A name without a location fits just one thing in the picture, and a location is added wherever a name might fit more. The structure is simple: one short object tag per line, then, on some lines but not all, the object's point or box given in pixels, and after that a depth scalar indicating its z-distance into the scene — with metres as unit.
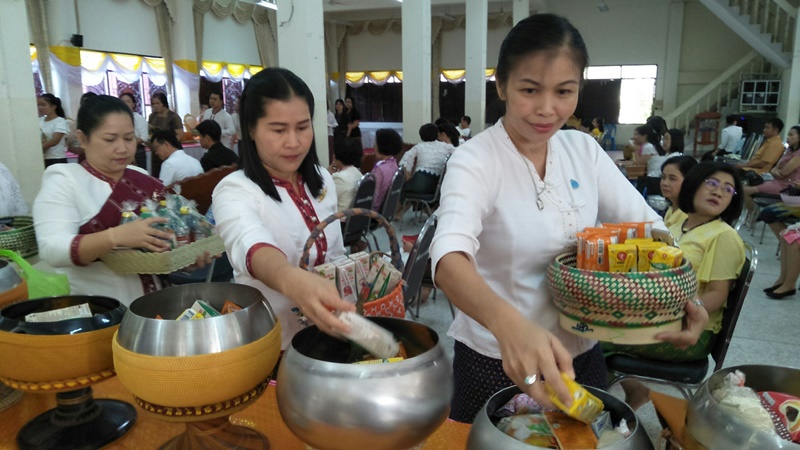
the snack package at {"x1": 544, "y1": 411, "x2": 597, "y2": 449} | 0.62
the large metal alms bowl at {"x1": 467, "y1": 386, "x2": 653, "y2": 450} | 0.59
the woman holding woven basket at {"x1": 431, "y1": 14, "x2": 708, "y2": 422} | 0.97
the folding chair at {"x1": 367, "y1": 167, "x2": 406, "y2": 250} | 4.27
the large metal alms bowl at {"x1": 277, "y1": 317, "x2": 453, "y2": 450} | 0.66
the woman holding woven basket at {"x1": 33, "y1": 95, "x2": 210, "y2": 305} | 1.45
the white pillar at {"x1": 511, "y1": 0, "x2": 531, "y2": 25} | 11.99
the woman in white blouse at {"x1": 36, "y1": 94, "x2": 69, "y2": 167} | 5.68
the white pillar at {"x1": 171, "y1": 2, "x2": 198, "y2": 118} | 11.45
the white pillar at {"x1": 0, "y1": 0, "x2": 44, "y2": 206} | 3.59
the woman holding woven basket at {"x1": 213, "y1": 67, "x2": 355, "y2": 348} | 1.14
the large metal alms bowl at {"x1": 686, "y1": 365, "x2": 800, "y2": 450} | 0.57
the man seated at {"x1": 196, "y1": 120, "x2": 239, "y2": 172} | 4.24
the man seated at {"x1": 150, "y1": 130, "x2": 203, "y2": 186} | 4.30
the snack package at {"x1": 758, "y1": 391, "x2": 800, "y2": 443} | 0.60
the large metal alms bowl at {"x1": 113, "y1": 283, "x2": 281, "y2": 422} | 0.75
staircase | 11.18
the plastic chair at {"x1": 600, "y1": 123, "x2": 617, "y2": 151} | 13.98
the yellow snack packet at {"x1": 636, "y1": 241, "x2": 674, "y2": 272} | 1.08
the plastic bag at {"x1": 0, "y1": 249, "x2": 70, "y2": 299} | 1.17
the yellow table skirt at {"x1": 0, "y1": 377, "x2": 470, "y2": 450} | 0.96
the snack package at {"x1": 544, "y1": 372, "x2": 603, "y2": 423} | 0.63
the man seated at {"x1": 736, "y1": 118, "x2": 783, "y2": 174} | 6.29
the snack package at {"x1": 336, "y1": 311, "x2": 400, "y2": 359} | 0.75
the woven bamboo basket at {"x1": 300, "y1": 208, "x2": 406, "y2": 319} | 0.93
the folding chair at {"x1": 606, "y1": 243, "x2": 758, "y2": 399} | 1.90
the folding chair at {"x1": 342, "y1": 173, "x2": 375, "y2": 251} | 3.87
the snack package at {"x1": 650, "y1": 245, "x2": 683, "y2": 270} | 1.06
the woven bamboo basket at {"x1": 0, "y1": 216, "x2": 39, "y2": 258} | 1.59
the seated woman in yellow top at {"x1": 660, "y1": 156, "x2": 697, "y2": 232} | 2.92
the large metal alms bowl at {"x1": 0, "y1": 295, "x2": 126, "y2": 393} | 0.87
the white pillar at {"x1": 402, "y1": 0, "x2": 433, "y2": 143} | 8.23
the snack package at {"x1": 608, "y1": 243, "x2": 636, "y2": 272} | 1.07
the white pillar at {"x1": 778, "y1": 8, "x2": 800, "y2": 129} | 10.41
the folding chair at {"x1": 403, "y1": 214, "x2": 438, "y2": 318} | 2.32
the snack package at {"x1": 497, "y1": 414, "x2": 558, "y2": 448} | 0.63
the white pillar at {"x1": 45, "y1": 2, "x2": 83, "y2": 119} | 9.05
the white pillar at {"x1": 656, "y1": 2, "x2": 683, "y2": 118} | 13.84
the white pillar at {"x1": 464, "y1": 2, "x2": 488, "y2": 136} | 10.30
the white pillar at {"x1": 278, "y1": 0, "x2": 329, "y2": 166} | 4.86
